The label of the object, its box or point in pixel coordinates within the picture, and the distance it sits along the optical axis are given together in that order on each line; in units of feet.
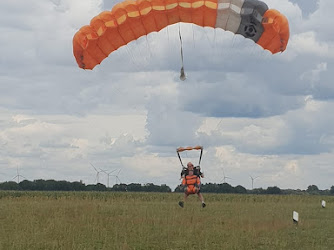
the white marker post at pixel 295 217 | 73.72
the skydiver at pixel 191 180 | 79.56
